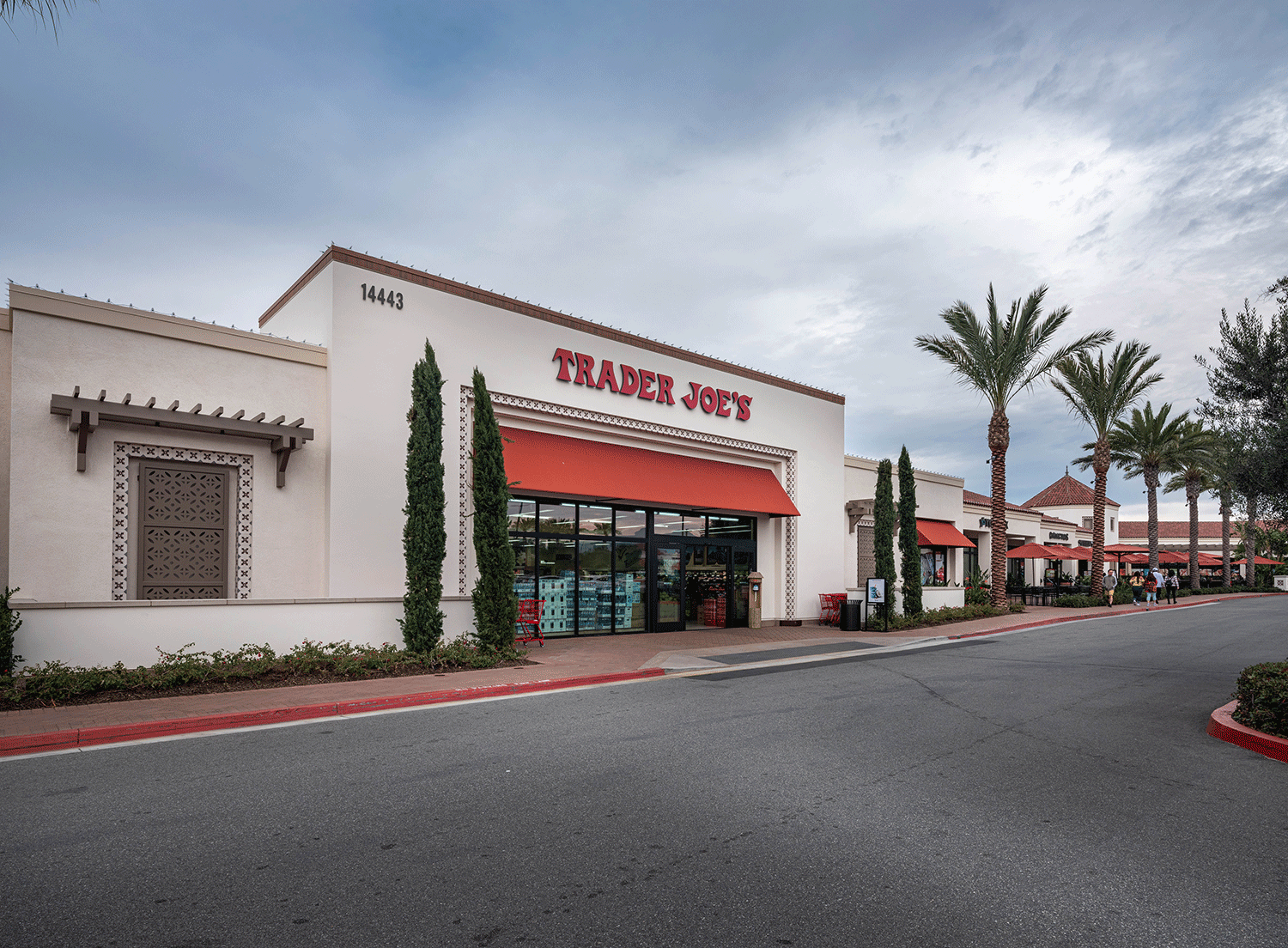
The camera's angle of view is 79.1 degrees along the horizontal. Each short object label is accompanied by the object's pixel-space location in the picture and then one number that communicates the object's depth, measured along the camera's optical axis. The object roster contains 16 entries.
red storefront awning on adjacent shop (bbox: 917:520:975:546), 30.81
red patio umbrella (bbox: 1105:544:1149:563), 41.74
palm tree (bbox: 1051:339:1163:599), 32.50
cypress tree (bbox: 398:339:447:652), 13.53
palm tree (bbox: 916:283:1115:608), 27.06
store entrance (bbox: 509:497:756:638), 17.97
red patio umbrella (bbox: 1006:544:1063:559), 35.53
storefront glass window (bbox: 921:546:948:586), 34.19
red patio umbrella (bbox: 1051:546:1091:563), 38.91
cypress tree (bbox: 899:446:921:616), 24.28
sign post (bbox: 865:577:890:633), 22.06
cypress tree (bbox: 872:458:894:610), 23.00
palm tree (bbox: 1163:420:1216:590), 41.59
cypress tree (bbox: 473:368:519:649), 14.34
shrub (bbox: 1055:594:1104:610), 32.47
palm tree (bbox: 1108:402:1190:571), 41.62
